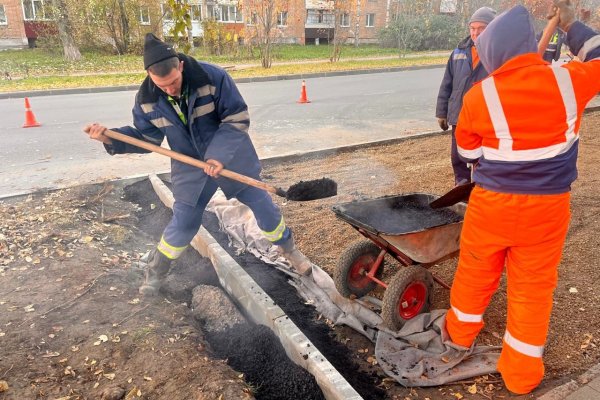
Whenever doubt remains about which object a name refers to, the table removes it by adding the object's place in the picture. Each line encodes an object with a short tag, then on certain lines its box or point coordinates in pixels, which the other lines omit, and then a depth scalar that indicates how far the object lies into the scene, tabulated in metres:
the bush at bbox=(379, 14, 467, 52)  30.33
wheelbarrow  3.20
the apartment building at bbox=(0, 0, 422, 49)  25.05
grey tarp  2.95
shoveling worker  3.33
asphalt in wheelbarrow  3.61
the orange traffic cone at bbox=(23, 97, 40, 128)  9.86
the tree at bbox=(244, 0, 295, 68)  19.75
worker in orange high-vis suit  2.49
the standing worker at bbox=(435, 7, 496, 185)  4.39
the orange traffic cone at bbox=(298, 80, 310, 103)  12.59
